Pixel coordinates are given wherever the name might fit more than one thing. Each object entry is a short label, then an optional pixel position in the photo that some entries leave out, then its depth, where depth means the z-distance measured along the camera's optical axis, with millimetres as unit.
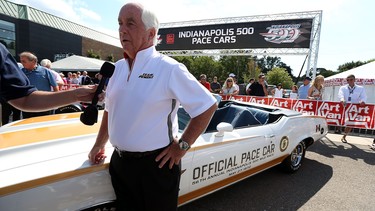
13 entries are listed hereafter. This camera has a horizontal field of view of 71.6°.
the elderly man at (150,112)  1412
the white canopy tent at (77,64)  17953
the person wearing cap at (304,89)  8262
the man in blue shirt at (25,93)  1444
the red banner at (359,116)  6773
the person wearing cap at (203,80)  9352
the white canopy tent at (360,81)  11029
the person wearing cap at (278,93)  14630
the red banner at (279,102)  8398
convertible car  1497
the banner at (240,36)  12172
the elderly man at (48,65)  6292
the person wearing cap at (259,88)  8715
